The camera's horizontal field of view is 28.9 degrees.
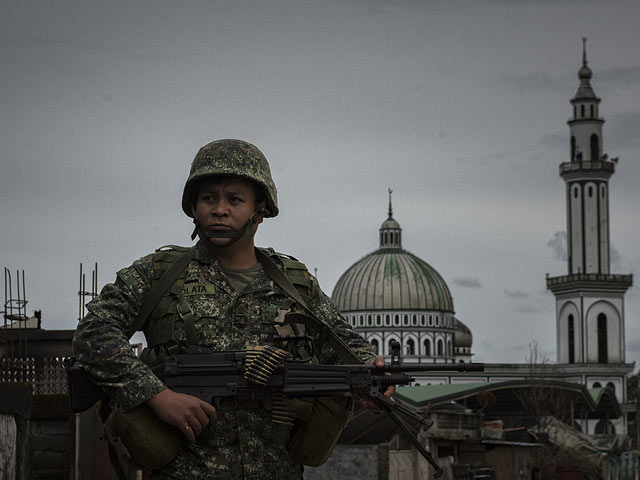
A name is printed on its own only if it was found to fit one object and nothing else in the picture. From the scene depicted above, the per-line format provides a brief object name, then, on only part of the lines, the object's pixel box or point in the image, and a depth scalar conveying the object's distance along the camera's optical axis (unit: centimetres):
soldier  452
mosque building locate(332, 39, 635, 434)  10375
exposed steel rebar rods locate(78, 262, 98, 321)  1596
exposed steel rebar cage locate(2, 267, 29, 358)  1336
